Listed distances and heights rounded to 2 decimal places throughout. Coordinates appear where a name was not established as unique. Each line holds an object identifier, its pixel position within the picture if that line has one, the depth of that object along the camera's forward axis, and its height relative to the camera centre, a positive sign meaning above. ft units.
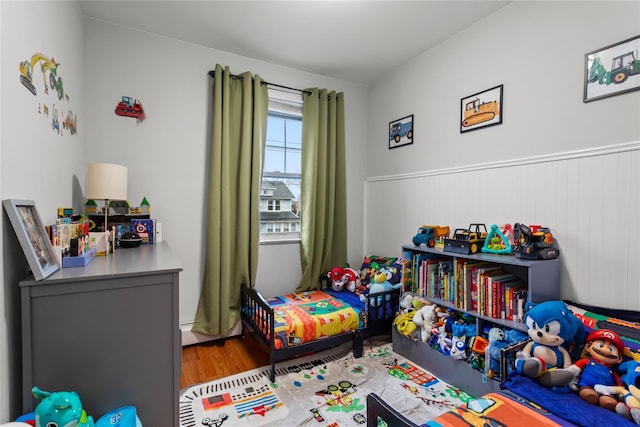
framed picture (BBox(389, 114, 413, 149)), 9.53 +2.63
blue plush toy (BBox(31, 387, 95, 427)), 2.88 -1.97
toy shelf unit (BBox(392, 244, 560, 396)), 5.61 -1.73
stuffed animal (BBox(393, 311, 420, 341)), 7.41 -2.90
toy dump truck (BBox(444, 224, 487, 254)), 6.55 -0.68
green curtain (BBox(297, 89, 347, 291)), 10.03 +0.89
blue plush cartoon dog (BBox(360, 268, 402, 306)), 8.53 -2.14
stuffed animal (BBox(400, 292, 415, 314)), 7.85 -2.43
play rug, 5.58 -3.85
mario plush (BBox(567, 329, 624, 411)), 4.03 -2.21
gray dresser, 3.39 -1.56
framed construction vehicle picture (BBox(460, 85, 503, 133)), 7.13 +2.57
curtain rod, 8.69 +4.02
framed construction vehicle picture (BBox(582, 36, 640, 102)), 5.10 +2.56
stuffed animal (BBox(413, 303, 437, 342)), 7.06 -2.60
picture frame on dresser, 3.31 -0.33
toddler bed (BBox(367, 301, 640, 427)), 3.59 -2.59
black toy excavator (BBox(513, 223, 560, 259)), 5.74 -0.63
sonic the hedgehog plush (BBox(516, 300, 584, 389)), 4.58 -2.02
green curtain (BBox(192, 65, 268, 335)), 8.48 +0.39
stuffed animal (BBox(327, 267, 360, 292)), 9.70 -2.26
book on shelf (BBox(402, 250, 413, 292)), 8.02 -1.62
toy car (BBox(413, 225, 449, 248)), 7.77 -0.60
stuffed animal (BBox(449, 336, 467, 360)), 6.20 -2.86
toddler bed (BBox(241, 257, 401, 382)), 7.03 -2.79
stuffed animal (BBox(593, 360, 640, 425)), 3.65 -2.29
